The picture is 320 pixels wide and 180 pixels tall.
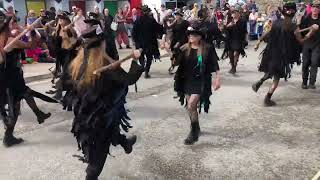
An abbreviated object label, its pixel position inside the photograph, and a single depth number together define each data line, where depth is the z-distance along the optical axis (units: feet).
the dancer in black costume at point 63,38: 26.84
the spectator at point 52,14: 44.77
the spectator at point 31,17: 51.01
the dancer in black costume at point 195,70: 21.67
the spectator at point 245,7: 68.74
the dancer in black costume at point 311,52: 32.68
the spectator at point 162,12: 74.95
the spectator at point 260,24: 76.18
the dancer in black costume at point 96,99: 15.21
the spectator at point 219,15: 70.32
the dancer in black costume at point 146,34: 40.19
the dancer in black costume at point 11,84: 21.03
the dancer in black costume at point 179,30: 38.37
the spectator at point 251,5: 82.29
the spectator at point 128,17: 68.11
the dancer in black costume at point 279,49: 29.17
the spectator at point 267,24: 71.44
